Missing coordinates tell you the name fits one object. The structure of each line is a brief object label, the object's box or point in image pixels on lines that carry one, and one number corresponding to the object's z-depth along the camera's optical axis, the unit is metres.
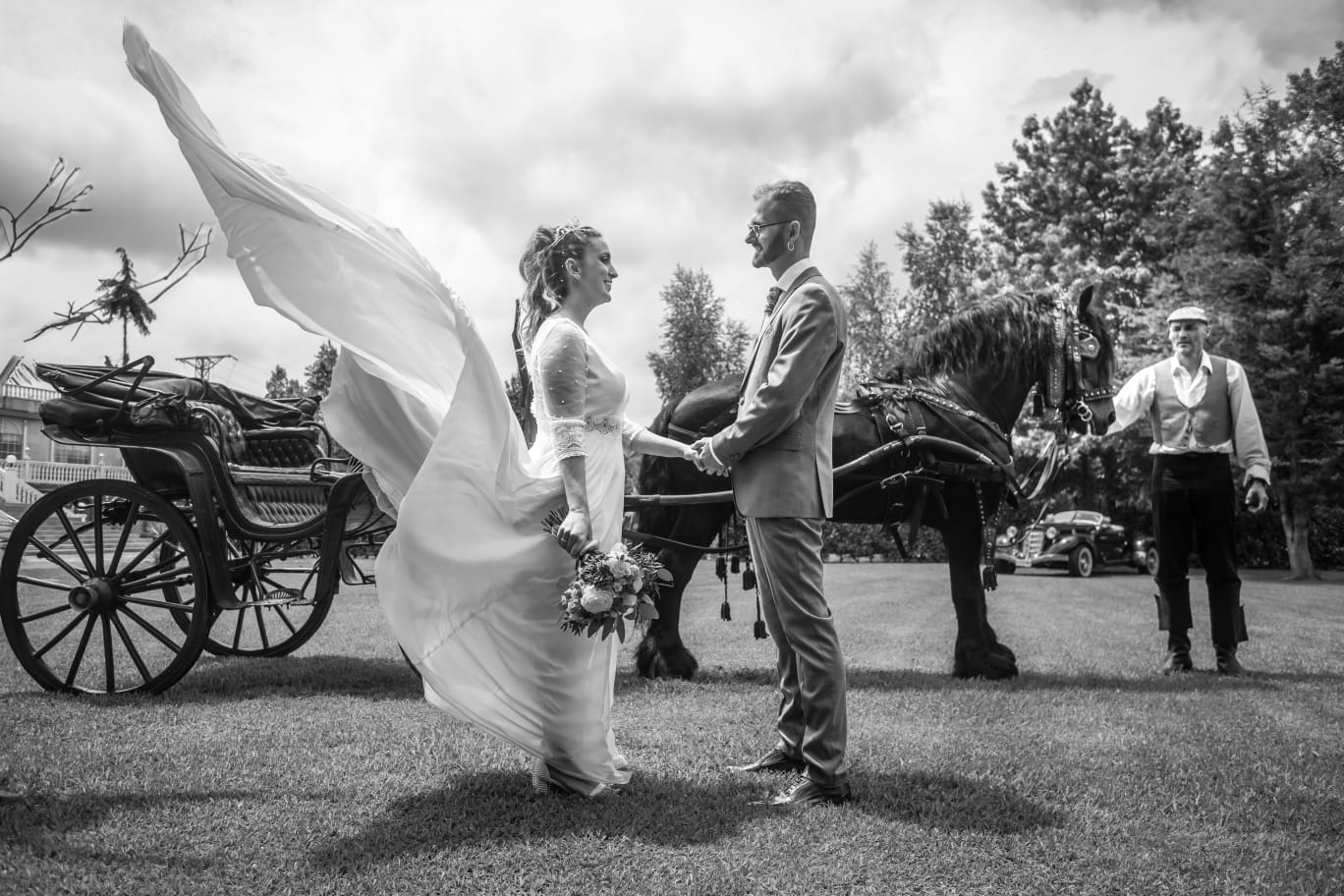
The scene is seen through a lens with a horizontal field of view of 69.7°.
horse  6.29
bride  3.58
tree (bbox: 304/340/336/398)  42.94
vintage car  21.62
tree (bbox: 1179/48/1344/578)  19.77
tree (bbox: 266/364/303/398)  54.44
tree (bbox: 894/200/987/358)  38.41
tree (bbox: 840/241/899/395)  39.00
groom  3.72
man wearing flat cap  6.70
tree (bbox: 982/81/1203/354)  28.39
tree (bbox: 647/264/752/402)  44.88
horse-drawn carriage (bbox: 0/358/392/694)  5.61
